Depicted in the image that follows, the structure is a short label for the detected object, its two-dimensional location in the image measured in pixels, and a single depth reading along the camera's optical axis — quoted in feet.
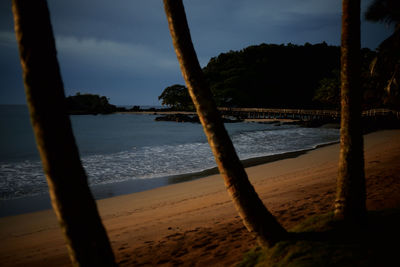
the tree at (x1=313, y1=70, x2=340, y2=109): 136.36
